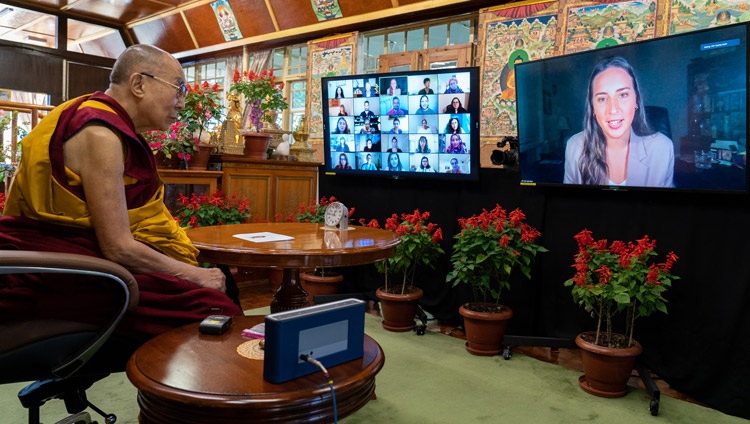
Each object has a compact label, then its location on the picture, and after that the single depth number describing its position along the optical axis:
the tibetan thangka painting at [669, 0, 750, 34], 3.50
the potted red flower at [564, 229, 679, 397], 2.60
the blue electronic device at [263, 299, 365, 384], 1.04
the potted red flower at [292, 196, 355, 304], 4.33
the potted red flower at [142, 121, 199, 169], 3.93
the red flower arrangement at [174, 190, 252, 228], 3.83
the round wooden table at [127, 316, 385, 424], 1.00
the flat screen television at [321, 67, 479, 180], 3.79
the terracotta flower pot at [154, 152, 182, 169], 3.99
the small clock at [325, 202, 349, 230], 2.82
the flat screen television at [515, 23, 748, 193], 2.49
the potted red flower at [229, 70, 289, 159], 4.47
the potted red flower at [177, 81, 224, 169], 4.11
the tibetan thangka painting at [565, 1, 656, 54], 3.94
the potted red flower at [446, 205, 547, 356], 3.21
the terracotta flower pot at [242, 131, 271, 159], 4.45
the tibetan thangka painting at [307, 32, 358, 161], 5.96
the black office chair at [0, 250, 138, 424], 1.18
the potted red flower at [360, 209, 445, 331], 3.69
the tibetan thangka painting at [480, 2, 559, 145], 4.45
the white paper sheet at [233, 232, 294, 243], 2.26
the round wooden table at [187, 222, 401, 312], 1.96
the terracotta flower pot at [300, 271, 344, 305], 4.35
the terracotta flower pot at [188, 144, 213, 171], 4.18
